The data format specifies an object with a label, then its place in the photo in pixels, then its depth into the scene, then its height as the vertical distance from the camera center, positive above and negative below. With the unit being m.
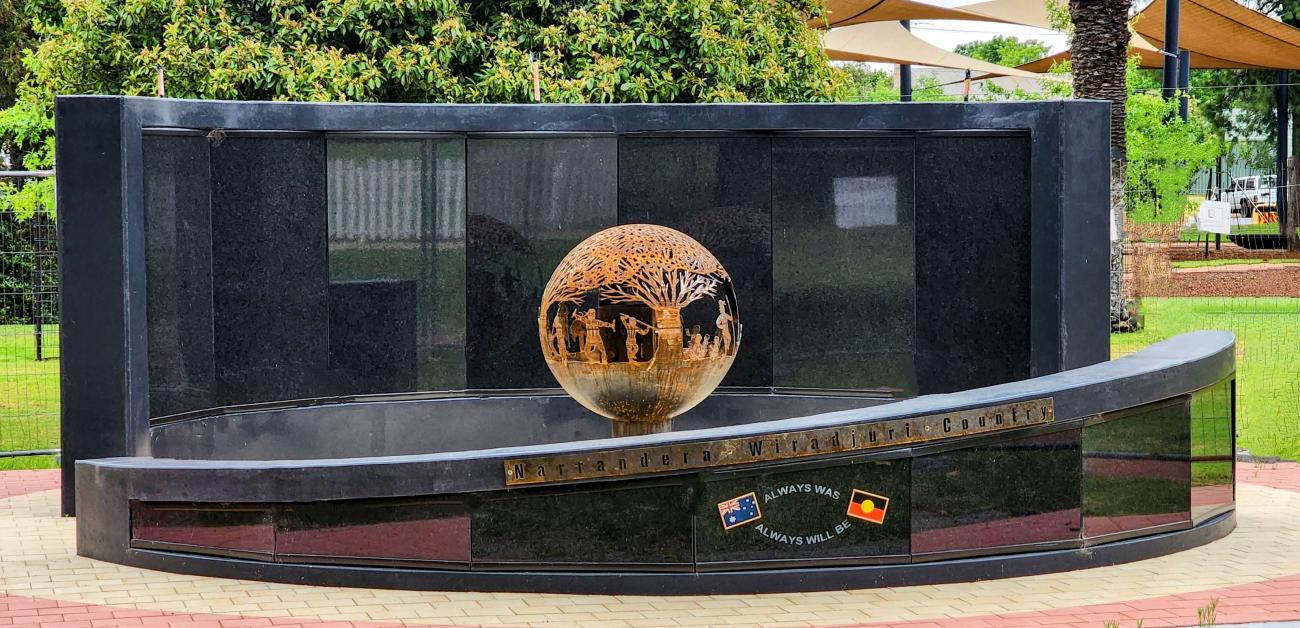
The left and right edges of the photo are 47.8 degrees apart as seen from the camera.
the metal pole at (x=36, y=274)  13.38 +0.08
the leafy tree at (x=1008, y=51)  67.25 +11.28
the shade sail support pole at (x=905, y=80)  44.14 +6.07
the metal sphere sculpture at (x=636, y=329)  8.77 -0.31
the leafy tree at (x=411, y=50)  16.97 +2.74
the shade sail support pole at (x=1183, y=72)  35.81 +5.05
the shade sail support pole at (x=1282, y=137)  37.97 +3.79
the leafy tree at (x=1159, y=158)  28.62 +2.35
